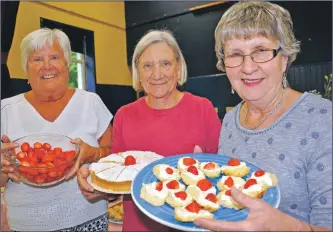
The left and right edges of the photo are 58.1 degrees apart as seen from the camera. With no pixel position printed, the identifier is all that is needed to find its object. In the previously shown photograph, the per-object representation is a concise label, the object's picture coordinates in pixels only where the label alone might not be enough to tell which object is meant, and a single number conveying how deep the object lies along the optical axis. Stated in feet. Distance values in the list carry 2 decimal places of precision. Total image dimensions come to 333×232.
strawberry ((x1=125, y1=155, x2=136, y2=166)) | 4.12
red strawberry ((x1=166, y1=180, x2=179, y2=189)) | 3.16
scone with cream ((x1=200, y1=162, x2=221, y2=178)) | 3.27
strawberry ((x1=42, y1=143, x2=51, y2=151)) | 4.23
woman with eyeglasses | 2.60
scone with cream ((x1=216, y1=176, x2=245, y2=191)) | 3.02
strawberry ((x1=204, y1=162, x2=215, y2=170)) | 3.27
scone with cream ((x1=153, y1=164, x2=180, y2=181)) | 3.23
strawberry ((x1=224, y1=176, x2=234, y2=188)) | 3.04
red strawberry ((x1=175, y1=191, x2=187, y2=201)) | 2.94
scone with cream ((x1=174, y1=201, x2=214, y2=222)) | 2.49
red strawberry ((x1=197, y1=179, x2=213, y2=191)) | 3.08
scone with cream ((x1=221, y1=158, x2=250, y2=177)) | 3.04
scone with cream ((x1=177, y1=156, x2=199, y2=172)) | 3.39
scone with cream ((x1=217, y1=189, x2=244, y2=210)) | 2.69
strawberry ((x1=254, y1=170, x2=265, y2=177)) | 2.82
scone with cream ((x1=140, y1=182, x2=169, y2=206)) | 2.77
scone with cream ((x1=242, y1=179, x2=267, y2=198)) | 2.72
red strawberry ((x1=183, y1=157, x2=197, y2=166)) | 3.39
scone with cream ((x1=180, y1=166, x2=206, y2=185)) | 3.28
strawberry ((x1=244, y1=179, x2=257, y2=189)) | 2.83
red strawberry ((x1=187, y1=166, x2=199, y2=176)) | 3.29
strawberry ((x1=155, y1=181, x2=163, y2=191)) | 2.94
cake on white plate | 3.82
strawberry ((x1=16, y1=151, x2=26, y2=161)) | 3.99
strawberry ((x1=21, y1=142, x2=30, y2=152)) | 4.18
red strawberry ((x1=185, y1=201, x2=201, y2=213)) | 2.61
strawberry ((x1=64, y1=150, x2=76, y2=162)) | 4.10
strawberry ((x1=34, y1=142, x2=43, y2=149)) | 4.24
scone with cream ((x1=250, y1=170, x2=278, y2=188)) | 2.72
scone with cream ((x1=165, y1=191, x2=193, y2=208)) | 2.82
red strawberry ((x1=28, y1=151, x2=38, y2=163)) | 4.05
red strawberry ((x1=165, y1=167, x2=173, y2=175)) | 3.30
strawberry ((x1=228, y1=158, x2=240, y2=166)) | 3.06
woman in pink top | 4.61
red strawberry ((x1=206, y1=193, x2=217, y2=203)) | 2.84
